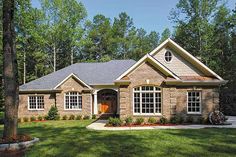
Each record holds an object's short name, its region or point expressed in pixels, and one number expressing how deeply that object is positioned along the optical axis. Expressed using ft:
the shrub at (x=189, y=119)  47.53
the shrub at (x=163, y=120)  45.94
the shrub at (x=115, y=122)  44.59
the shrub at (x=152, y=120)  46.11
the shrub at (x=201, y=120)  46.94
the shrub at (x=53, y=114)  61.64
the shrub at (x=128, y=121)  45.64
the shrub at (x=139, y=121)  45.95
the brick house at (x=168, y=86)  46.72
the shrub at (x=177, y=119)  45.85
